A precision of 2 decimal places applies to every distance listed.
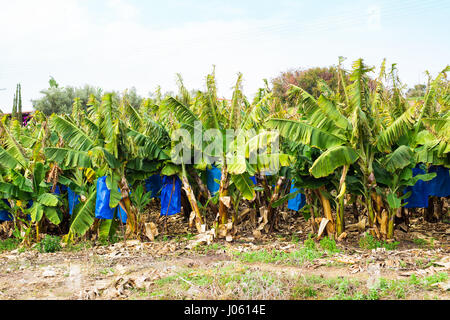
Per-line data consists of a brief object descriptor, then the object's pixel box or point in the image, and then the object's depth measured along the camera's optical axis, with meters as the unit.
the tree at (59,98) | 35.12
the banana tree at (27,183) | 10.34
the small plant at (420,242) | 9.64
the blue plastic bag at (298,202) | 11.02
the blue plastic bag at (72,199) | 11.13
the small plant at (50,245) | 10.05
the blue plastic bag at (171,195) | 10.70
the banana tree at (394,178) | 9.10
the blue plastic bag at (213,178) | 10.84
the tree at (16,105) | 21.89
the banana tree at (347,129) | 8.74
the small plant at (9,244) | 10.81
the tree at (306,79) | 32.94
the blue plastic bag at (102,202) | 10.05
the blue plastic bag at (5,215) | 11.27
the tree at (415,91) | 33.39
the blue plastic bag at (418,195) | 10.09
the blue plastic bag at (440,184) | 10.37
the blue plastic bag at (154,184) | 11.49
